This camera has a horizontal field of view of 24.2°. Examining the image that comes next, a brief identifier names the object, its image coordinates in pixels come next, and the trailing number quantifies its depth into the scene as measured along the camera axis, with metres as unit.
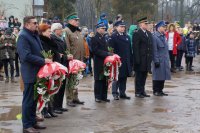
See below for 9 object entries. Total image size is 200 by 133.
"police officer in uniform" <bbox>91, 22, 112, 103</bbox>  11.40
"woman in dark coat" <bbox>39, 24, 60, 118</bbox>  9.16
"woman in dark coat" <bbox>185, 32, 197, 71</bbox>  20.77
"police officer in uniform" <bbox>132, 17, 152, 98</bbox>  12.18
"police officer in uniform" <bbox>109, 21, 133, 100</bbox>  11.99
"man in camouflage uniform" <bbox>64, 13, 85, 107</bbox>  10.93
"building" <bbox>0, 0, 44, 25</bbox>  43.60
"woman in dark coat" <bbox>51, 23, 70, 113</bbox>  10.02
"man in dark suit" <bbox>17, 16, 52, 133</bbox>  8.03
